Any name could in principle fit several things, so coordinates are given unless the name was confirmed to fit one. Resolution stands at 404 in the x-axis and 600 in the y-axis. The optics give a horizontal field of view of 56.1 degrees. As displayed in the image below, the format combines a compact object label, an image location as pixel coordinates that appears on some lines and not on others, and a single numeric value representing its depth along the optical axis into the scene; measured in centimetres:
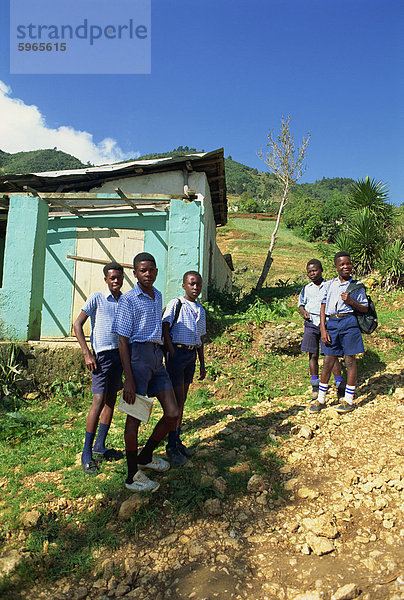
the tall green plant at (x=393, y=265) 850
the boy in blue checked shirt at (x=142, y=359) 278
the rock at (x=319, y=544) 223
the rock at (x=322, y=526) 235
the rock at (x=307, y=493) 274
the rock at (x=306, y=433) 362
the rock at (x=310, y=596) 188
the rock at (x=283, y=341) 614
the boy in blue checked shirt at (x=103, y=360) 326
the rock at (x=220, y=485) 282
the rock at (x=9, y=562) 211
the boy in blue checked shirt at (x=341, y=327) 405
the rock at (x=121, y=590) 203
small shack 664
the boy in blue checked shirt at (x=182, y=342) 332
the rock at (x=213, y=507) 260
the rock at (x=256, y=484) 284
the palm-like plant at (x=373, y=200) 1014
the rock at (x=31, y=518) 251
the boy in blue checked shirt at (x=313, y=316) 461
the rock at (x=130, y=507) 258
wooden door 765
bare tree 1220
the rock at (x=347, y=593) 187
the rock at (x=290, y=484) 288
